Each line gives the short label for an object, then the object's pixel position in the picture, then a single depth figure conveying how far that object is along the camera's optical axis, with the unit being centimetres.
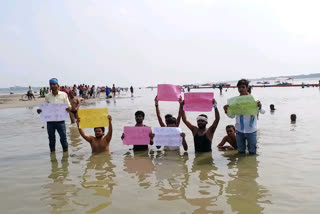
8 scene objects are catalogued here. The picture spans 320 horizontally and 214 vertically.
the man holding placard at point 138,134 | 694
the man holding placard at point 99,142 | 700
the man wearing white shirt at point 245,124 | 605
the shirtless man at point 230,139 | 746
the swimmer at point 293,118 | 1203
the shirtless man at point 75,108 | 705
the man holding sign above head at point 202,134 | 659
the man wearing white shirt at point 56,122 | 702
